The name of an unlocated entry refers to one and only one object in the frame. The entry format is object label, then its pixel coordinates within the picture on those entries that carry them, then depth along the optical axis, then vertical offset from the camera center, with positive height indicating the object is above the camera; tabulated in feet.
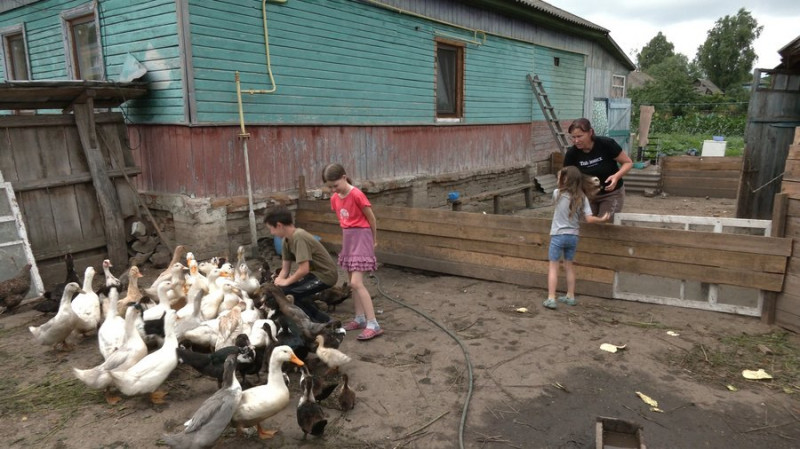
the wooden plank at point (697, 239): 16.74 -4.15
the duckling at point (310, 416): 10.97 -6.26
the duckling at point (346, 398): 12.42 -6.63
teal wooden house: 24.91 +3.12
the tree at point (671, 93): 134.41 +8.11
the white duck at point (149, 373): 12.05 -5.81
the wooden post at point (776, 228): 16.88 -3.59
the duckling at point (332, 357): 13.30 -6.00
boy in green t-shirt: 15.80 -4.41
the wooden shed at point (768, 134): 26.12 -0.68
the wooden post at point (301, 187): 29.22 -3.36
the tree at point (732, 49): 195.42 +28.09
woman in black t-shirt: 18.70 -1.39
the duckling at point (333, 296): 19.34 -6.42
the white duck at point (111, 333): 13.97 -5.67
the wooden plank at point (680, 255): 16.85 -4.77
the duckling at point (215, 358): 12.37 -5.64
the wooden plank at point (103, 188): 24.02 -2.71
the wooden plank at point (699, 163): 50.67 -4.22
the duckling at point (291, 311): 14.06 -5.31
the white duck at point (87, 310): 16.40 -5.84
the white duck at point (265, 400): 10.82 -5.82
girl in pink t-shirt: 16.24 -3.63
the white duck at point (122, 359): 12.16 -5.74
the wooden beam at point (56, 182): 22.48 -2.24
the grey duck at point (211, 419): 9.99 -5.80
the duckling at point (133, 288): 17.47 -5.46
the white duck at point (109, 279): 17.81 -5.30
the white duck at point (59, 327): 15.11 -5.81
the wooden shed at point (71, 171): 22.52 -1.83
